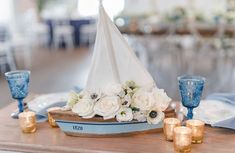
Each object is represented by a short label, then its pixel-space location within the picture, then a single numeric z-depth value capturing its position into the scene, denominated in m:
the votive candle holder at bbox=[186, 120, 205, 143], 1.25
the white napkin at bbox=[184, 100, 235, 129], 1.34
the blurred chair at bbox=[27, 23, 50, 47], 8.70
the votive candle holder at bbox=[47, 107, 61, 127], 1.41
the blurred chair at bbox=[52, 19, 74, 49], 8.58
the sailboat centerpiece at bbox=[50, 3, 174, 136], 1.26
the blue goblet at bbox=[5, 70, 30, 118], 1.49
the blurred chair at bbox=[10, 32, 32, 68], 6.42
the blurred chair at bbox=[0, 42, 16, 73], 5.92
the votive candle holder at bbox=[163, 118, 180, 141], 1.25
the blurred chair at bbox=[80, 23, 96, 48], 8.93
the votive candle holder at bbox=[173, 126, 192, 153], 1.16
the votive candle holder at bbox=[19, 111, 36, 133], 1.36
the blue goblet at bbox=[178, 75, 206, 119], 1.34
